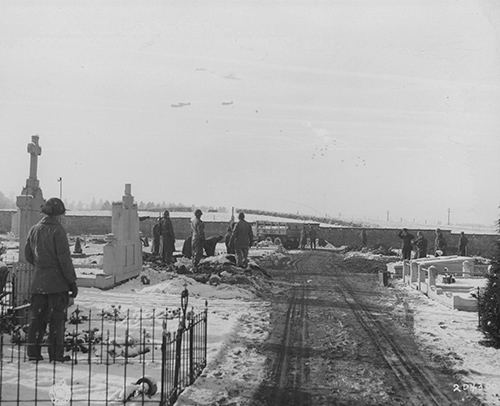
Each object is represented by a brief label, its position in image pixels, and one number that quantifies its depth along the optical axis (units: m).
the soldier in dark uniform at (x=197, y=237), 20.39
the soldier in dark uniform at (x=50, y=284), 8.12
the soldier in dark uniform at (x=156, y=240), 23.45
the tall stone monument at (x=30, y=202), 11.15
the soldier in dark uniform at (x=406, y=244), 26.28
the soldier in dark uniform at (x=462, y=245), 33.31
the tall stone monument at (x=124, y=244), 16.77
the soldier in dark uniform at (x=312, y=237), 45.51
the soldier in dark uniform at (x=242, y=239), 20.38
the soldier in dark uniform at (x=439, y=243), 30.69
